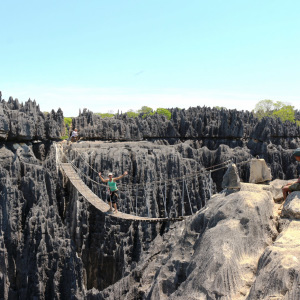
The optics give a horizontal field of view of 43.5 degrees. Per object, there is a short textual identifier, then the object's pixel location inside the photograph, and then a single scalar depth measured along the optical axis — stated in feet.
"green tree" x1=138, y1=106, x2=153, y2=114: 230.48
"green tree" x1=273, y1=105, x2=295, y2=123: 176.45
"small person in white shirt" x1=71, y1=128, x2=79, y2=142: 66.13
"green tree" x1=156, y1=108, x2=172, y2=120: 193.50
